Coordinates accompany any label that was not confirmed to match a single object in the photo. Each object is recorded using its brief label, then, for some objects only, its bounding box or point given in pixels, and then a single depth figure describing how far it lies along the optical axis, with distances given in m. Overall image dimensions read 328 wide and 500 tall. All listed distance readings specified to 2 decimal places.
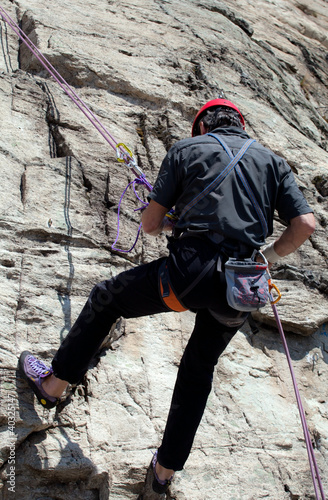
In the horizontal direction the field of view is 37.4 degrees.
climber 2.91
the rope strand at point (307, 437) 2.79
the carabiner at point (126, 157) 4.37
